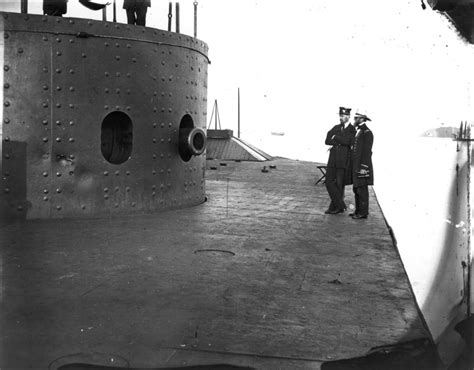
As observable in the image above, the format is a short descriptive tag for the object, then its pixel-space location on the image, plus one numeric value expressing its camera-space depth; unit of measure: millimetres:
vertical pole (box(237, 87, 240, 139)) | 30519
